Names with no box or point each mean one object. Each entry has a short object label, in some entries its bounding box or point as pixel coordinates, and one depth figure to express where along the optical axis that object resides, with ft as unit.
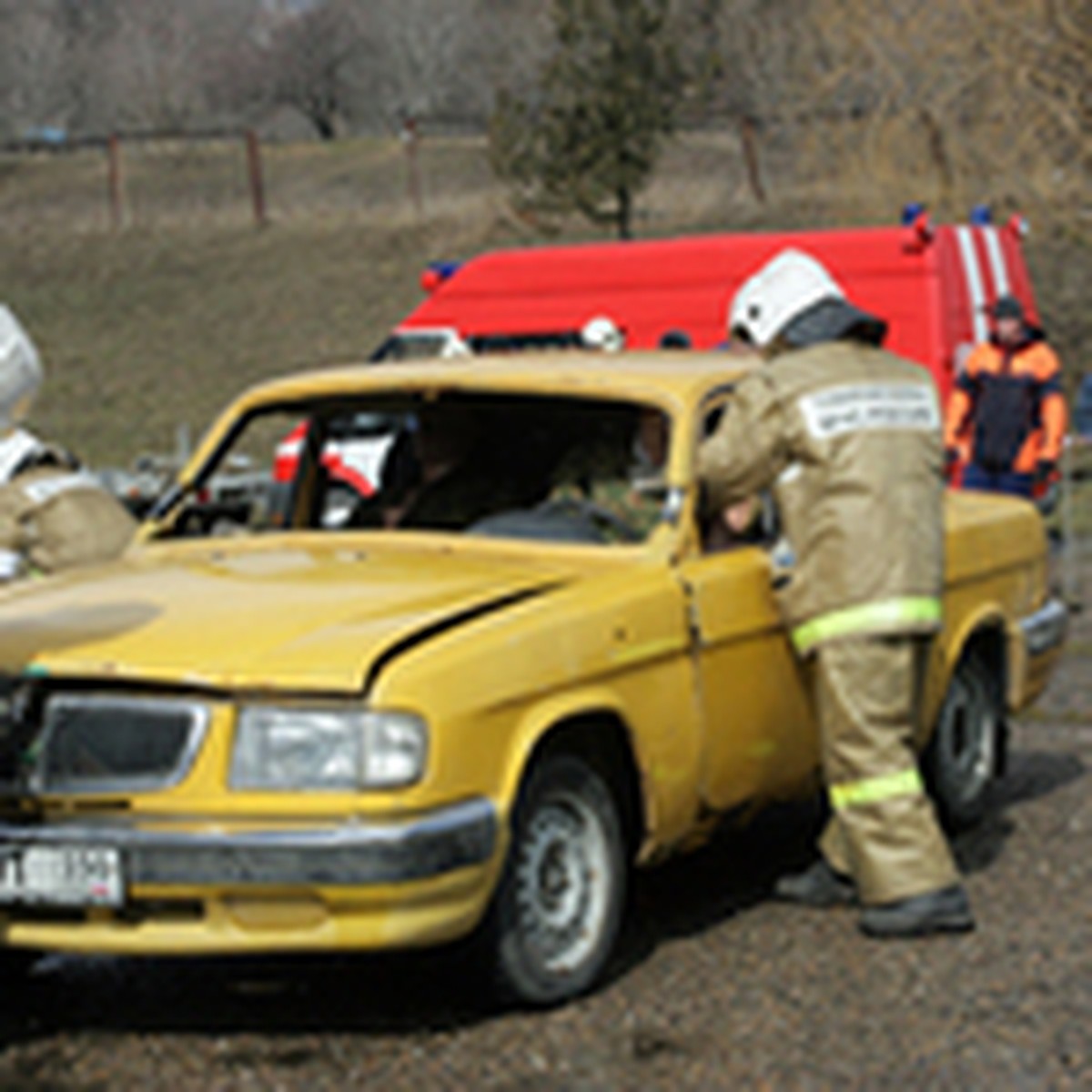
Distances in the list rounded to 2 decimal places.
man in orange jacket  39.65
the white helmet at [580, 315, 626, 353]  39.30
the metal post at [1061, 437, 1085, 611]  43.16
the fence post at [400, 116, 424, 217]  105.40
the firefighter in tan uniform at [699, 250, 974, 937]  19.03
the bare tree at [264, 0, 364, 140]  199.52
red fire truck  45.03
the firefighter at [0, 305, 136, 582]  21.17
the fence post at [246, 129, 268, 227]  110.42
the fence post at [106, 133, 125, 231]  114.11
